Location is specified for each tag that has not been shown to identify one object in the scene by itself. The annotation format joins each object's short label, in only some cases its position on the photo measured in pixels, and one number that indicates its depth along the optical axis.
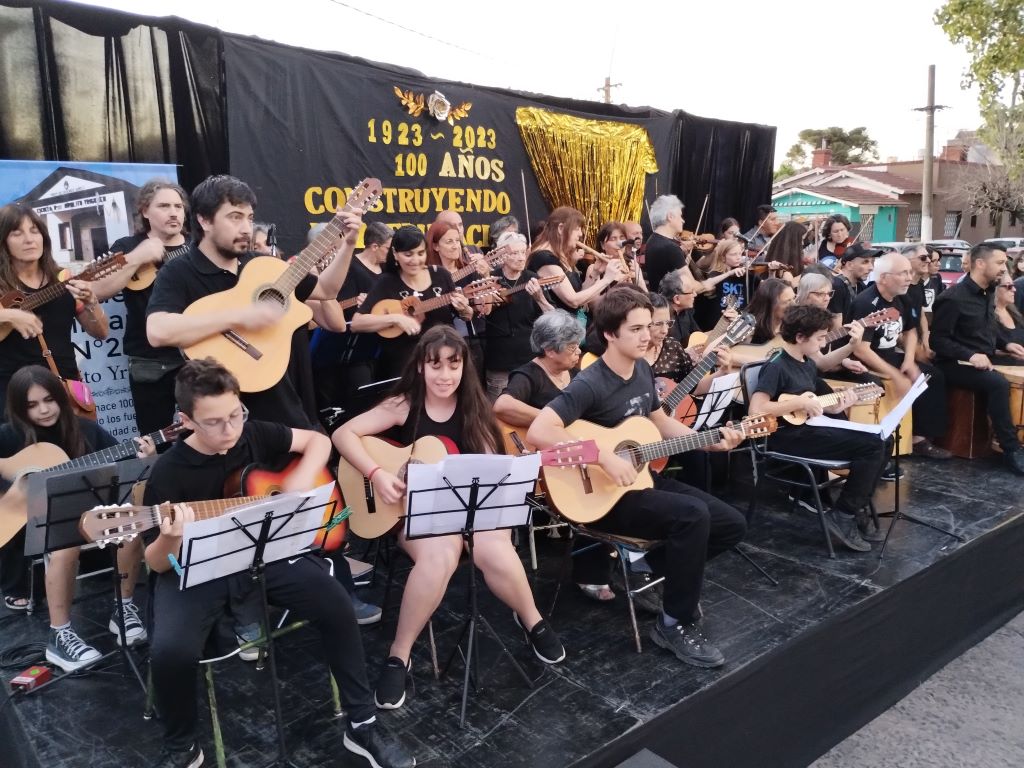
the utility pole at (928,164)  21.25
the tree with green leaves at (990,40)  17.19
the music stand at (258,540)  2.15
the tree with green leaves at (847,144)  50.69
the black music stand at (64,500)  2.56
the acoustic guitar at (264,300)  3.06
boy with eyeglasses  2.33
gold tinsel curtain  7.36
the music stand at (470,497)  2.50
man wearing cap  6.50
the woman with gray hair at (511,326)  4.68
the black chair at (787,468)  4.14
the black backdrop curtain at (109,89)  4.07
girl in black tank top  2.79
